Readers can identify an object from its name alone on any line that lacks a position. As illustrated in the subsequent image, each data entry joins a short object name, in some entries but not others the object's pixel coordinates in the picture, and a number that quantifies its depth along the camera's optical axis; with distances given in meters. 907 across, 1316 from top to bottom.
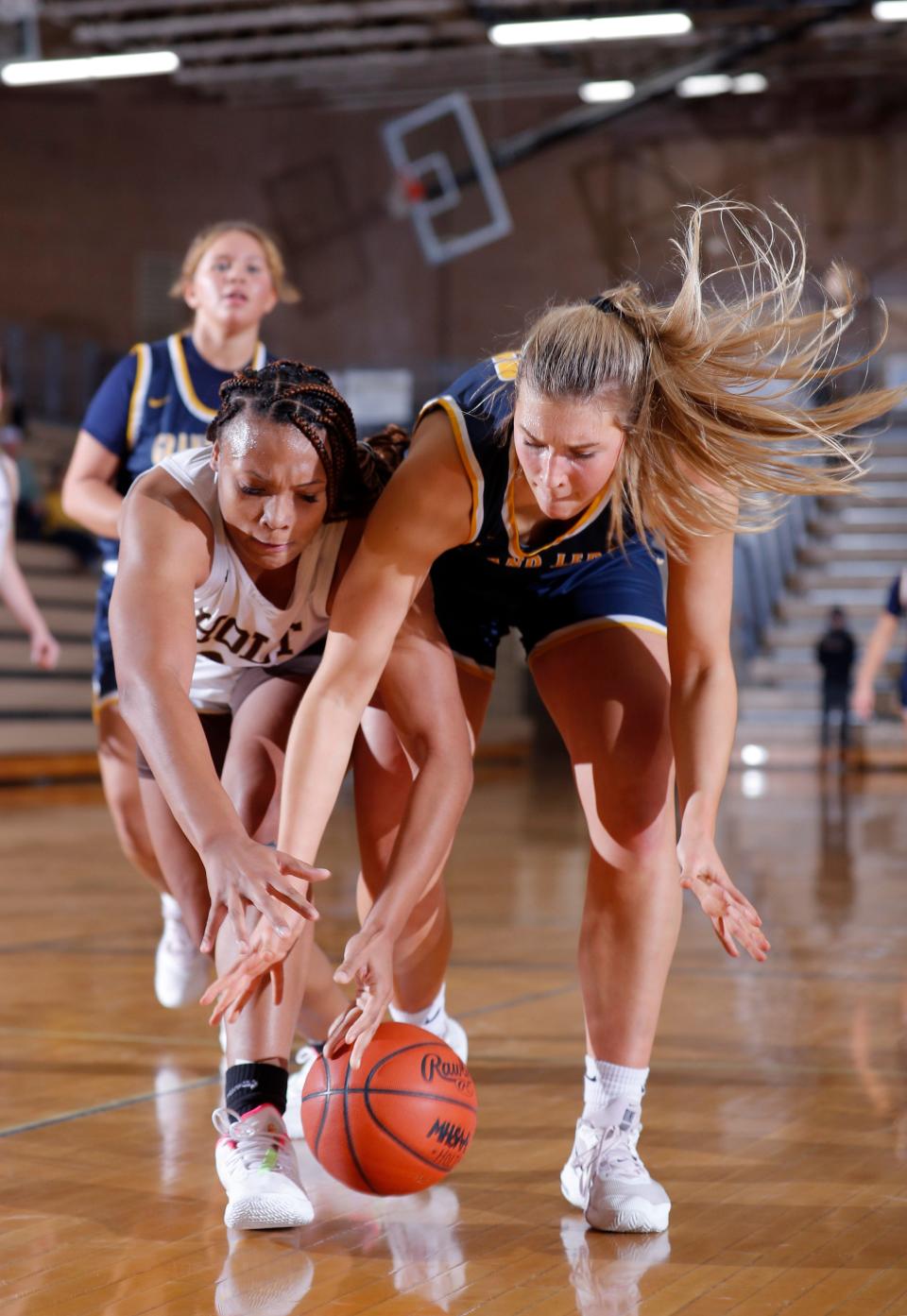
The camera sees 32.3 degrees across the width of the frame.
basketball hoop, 17.48
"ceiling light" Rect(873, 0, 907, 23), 15.87
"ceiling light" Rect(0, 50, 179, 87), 15.92
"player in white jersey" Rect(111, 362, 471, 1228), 2.16
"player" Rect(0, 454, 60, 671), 5.10
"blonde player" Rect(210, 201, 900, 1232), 2.23
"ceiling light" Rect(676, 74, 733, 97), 17.47
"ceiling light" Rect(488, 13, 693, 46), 16.02
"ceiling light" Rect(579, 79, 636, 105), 17.72
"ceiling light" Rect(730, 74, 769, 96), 17.58
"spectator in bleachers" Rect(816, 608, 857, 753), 13.88
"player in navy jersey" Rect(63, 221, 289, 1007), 3.96
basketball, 2.30
